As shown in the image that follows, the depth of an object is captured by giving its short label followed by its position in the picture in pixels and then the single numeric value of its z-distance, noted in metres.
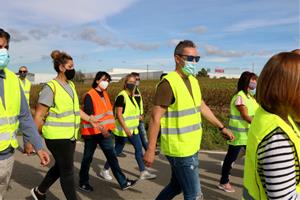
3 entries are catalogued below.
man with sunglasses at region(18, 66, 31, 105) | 9.11
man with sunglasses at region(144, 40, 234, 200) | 3.72
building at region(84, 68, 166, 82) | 74.44
